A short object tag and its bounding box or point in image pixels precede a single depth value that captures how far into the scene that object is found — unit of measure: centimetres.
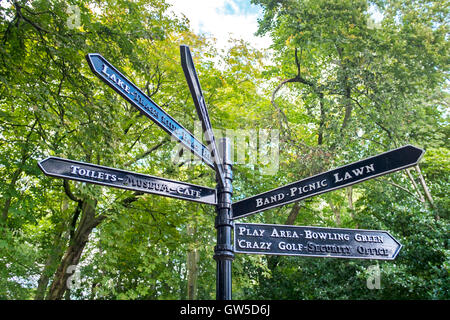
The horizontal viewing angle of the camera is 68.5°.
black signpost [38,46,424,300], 259
